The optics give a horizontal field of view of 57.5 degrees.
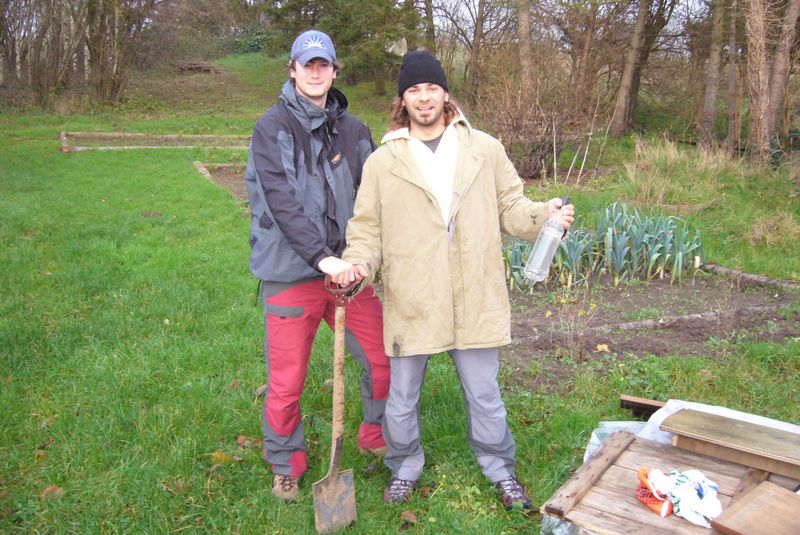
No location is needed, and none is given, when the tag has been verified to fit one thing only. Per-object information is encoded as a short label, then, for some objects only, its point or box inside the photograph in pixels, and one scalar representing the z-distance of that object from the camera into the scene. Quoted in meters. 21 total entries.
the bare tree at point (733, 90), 12.93
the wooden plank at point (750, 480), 2.67
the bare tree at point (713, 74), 13.94
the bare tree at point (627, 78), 15.30
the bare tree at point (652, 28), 16.23
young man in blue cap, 3.10
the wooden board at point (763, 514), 2.31
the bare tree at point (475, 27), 17.56
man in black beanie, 3.06
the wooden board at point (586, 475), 2.57
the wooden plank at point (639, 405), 3.82
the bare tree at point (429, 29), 18.97
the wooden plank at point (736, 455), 2.69
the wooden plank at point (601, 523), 2.45
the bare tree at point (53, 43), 19.34
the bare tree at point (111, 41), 20.03
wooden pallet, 2.49
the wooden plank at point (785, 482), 2.69
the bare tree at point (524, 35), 13.24
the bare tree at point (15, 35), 19.28
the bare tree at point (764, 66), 10.53
